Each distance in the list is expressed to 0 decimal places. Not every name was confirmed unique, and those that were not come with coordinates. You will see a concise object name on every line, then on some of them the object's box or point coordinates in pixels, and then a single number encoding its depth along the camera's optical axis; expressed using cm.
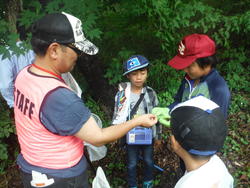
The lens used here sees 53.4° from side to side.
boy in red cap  209
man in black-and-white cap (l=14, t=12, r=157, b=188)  149
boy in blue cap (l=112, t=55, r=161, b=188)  276
